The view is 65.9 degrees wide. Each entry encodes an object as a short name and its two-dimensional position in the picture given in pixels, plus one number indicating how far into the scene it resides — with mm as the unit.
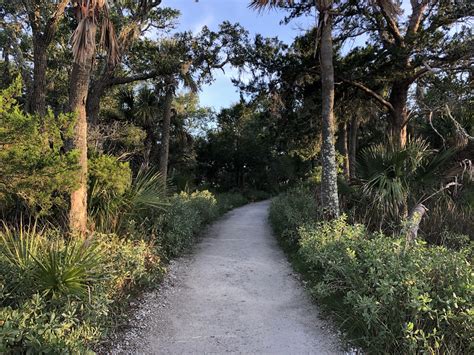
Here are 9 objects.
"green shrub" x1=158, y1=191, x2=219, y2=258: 7871
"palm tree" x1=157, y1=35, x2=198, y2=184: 13023
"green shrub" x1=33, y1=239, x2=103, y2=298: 3916
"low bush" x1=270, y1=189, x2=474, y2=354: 3393
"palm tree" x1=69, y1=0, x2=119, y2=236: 5922
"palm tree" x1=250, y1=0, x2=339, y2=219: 8344
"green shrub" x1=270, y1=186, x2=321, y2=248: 9086
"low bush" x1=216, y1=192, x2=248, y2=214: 18447
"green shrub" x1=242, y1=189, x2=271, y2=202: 30538
